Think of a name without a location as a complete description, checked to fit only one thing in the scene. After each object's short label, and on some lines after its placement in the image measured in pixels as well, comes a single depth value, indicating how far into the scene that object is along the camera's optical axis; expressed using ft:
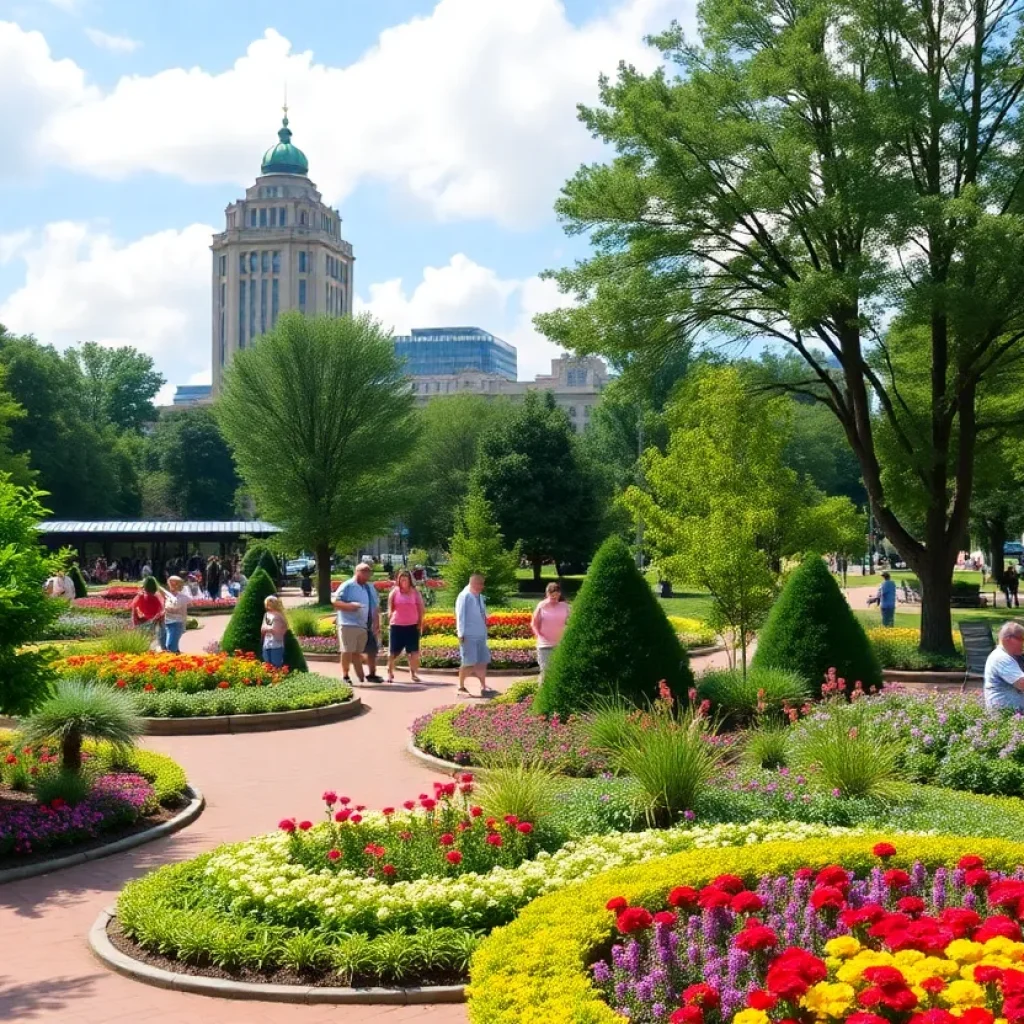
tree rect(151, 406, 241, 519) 279.28
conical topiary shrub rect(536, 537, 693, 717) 38.86
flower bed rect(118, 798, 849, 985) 19.31
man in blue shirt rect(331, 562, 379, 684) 56.59
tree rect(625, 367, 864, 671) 56.44
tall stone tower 438.40
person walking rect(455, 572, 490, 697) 52.95
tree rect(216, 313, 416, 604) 131.34
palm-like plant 30.94
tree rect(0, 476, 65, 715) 29.12
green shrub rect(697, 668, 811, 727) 42.34
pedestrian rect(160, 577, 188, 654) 62.75
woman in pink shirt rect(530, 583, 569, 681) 47.85
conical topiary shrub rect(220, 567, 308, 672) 59.57
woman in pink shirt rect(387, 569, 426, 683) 57.72
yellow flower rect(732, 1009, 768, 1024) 12.46
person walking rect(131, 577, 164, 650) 63.46
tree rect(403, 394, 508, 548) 204.44
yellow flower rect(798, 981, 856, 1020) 13.25
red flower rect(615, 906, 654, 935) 16.26
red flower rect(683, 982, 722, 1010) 13.66
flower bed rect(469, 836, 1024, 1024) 13.51
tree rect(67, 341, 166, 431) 312.50
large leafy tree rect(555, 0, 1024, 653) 61.93
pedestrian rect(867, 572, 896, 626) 86.38
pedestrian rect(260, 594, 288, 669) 55.11
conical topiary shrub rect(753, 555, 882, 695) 46.11
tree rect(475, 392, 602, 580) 157.69
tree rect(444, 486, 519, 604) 98.48
